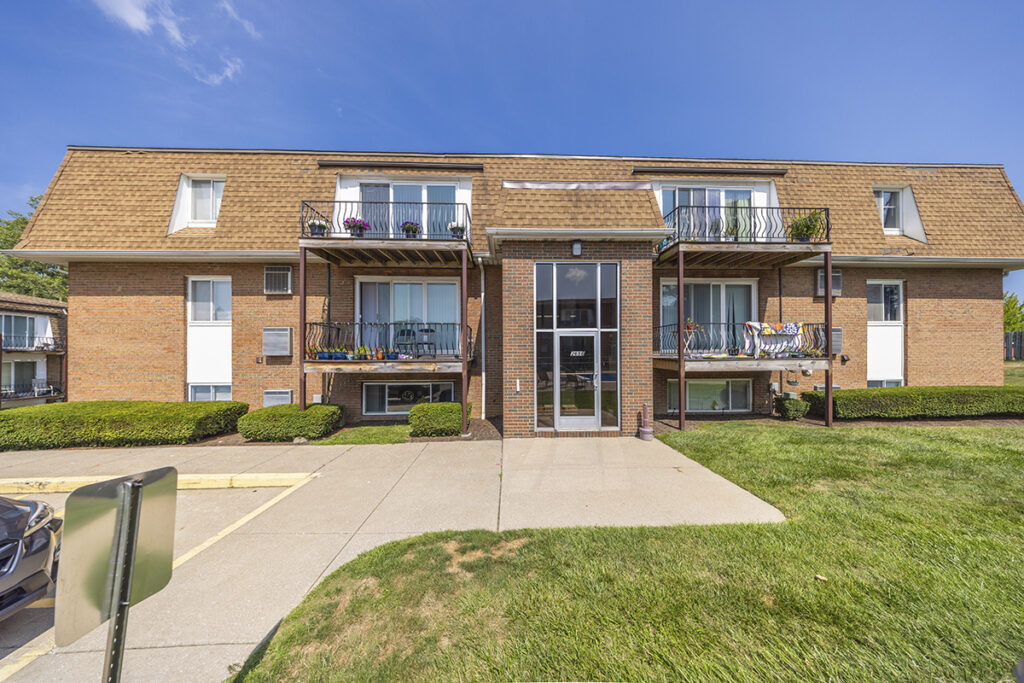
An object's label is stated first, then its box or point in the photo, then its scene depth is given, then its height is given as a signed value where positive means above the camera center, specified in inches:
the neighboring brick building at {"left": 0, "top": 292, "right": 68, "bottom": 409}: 698.8 -9.7
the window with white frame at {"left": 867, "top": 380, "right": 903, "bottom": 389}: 455.8 -49.8
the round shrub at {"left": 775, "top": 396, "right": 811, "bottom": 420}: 400.5 -71.0
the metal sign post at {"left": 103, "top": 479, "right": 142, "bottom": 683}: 65.5 -39.2
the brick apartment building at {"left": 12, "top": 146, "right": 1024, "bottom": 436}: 338.3 +73.0
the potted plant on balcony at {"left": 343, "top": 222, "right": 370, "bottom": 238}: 378.3 +120.0
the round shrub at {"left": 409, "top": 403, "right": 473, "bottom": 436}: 341.7 -72.5
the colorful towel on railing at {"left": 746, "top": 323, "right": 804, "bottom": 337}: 385.1 +14.4
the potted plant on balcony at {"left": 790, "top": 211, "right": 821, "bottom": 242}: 394.0 +124.2
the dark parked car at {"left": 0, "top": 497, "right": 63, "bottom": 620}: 110.8 -66.7
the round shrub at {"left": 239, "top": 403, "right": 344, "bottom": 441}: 332.5 -73.1
